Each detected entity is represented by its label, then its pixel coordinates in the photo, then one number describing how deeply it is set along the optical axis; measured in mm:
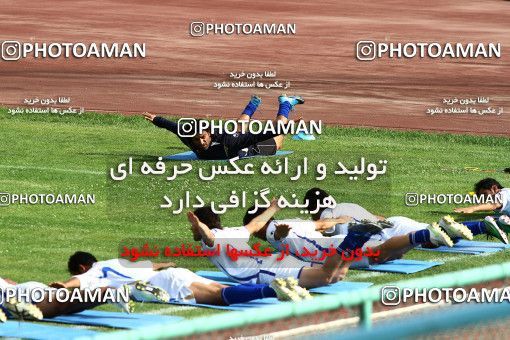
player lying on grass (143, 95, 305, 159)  24922
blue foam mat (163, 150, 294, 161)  25672
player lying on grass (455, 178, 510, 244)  18750
